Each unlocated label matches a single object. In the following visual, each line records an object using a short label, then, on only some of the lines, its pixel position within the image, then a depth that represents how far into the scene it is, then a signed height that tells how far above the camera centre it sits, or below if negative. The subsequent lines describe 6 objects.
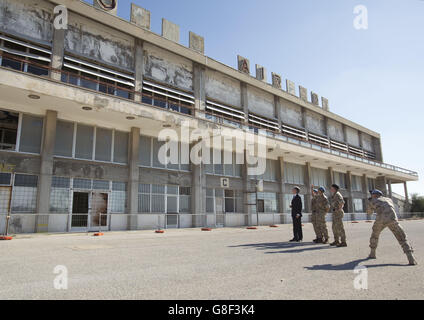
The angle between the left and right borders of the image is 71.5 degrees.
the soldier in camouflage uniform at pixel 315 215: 10.49 -0.18
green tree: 49.75 +0.89
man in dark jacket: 10.59 -0.18
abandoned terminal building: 15.66 +5.57
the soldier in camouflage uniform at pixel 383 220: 6.49 -0.25
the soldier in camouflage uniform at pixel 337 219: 9.38 -0.30
